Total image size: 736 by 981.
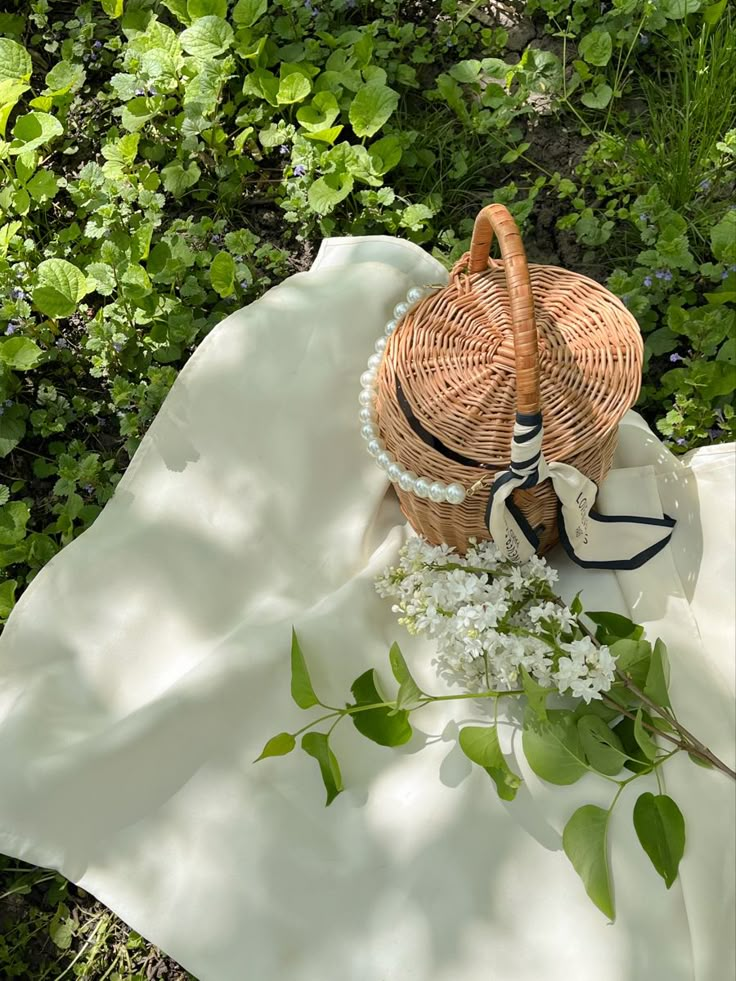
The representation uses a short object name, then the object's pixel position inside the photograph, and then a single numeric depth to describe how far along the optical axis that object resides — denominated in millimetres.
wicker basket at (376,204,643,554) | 1376
